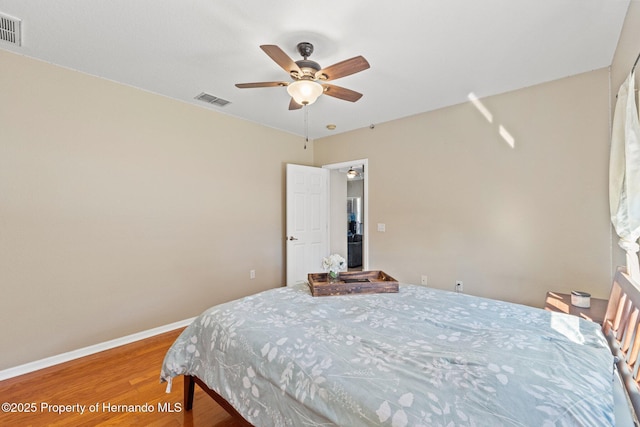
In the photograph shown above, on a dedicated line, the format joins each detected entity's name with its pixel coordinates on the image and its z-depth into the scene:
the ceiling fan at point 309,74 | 1.88
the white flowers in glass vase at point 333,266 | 2.29
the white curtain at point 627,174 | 1.48
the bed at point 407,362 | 0.92
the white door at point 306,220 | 4.21
